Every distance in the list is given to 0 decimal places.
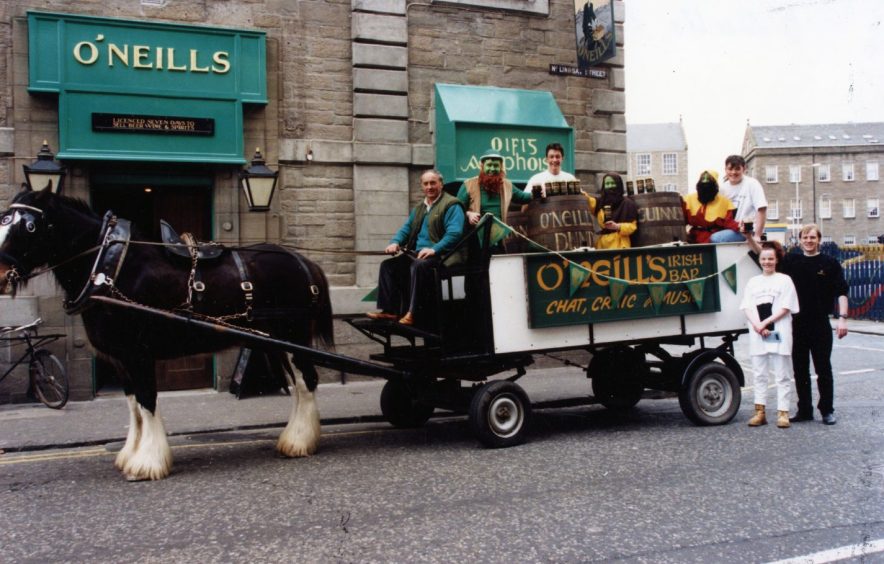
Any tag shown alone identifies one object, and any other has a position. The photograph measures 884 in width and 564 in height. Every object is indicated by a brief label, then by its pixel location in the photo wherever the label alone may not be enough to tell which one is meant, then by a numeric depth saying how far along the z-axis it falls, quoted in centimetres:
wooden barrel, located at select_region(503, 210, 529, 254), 735
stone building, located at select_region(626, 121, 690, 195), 7750
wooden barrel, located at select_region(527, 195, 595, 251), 719
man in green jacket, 661
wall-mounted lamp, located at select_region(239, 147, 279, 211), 1006
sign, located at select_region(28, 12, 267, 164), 986
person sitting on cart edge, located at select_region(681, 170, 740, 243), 796
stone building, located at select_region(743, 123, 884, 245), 7106
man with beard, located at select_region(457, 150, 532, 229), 723
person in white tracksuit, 752
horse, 586
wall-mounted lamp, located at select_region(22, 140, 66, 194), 901
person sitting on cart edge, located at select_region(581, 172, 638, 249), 768
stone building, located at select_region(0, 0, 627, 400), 996
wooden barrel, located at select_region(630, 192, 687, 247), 769
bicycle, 945
